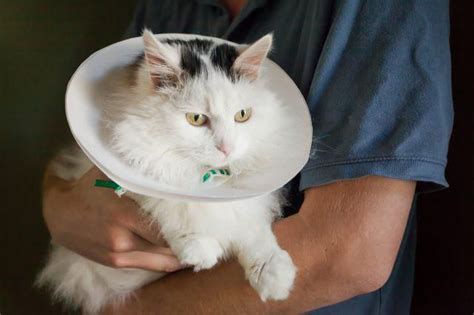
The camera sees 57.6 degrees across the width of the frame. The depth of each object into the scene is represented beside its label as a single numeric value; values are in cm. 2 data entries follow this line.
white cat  69
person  67
